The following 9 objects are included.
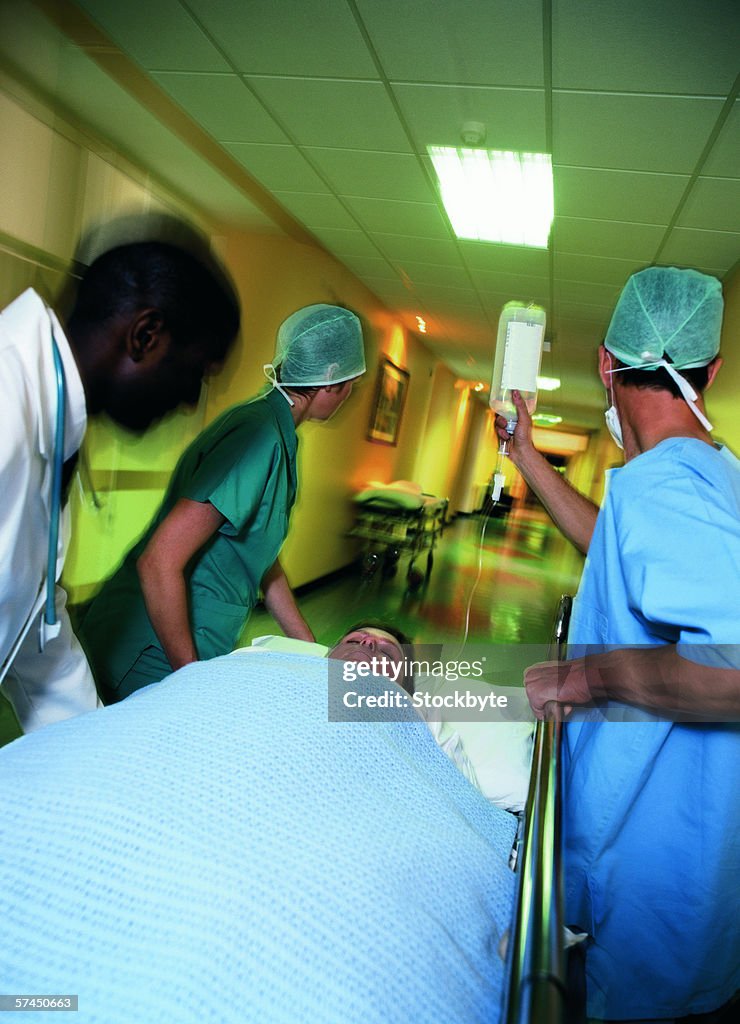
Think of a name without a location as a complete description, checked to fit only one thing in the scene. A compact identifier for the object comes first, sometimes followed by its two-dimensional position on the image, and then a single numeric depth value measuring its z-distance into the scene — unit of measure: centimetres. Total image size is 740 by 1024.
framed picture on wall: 667
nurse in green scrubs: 128
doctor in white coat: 86
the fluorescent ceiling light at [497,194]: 294
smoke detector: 262
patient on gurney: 156
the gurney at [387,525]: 639
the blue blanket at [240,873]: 68
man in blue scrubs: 87
